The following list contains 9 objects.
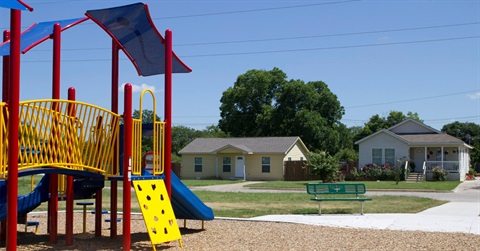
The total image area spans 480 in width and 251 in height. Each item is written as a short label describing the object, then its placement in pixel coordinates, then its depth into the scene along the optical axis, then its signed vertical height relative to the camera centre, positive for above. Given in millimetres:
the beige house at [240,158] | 49750 -586
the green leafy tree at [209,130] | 100375 +3668
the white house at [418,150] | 45719 +83
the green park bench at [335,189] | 18062 -1157
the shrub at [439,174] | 43750 -1690
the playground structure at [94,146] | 8680 +89
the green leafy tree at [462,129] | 102750 +3869
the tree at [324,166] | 37750 -951
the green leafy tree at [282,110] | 64375 +4742
